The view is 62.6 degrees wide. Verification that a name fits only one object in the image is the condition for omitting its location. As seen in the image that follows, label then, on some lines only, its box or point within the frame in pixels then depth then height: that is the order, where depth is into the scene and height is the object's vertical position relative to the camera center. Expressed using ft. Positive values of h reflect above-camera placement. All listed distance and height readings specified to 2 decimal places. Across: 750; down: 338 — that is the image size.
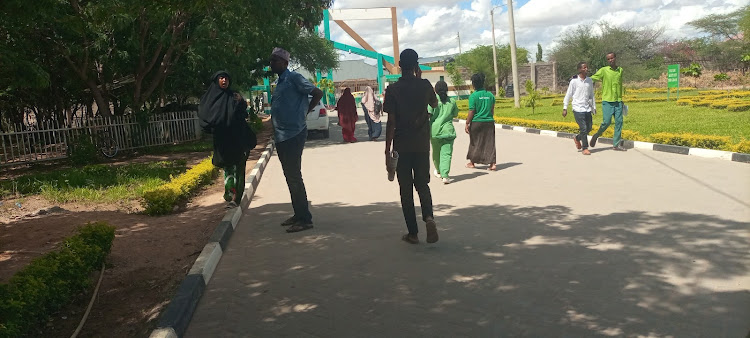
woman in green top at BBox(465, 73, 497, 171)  31.83 -1.30
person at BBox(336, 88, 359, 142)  56.70 -0.17
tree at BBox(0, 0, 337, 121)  41.39 +6.29
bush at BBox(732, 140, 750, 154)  31.63 -3.40
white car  61.87 -0.62
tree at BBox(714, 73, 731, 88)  131.85 +1.17
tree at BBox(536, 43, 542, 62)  268.62 +18.97
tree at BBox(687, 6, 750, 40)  168.14 +16.15
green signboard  80.76 +1.41
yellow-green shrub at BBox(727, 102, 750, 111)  62.23 -2.58
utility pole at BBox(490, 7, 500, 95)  142.10 +16.41
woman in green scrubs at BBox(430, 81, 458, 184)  28.35 -1.11
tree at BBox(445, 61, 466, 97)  170.43 +7.41
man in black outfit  17.62 -0.79
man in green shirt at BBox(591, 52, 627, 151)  35.55 +0.06
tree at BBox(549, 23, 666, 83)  159.43 +11.14
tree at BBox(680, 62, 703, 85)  140.46 +3.23
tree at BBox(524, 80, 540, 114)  82.70 +0.00
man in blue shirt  19.92 -0.19
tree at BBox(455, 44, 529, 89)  199.11 +14.01
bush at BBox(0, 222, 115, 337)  11.03 -3.01
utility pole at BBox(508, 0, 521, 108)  88.69 +8.71
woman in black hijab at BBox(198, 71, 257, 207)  21.81 -0.19
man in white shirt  36.60 -0.42
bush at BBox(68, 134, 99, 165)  46.57 -1.46
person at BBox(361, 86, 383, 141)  56.78 -0.29
